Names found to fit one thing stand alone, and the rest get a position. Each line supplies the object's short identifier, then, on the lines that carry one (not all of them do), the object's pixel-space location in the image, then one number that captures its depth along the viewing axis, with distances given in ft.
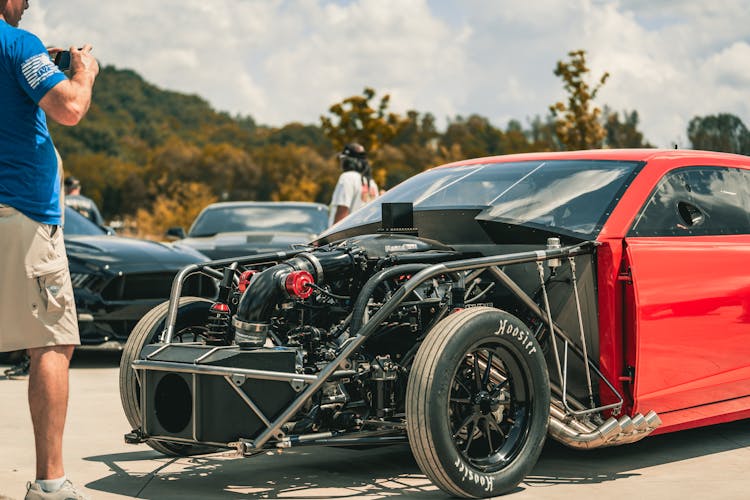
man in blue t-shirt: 14.16
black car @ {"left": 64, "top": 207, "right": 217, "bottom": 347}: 30.07
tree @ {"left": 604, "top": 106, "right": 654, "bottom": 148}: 155.22
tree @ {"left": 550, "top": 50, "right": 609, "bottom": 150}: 112.57
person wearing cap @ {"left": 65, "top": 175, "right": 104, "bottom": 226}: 46.38
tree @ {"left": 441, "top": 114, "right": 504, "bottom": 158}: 311.47
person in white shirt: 34.94
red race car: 14.96
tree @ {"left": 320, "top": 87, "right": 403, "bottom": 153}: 131.95
